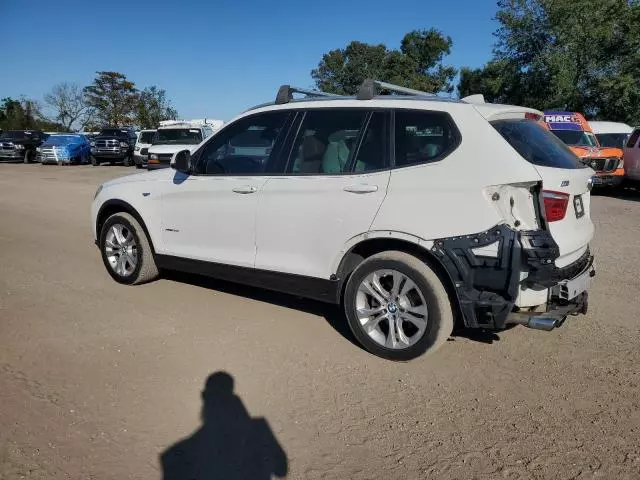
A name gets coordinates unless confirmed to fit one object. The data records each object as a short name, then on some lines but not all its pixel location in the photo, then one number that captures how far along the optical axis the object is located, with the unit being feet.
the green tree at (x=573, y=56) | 77.56
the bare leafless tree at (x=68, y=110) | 210.38
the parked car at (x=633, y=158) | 45.73
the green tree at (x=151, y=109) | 188.75
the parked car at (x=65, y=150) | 92.53
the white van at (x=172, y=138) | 60.34
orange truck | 47.01
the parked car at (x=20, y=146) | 99.19
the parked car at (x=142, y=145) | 77.25
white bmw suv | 11.70
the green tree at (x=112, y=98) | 200.85
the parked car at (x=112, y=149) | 89.45
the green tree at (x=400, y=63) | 164.35
